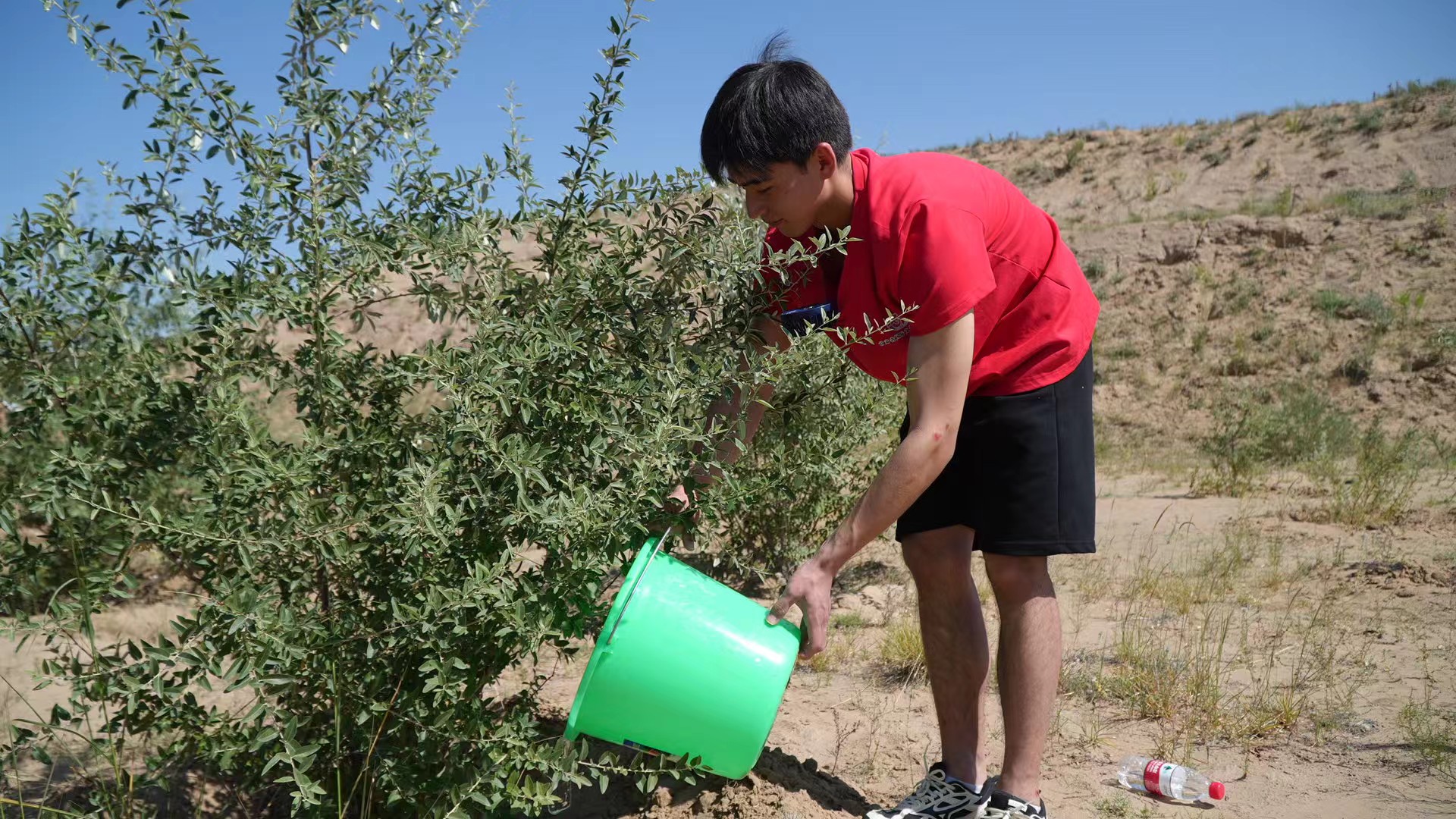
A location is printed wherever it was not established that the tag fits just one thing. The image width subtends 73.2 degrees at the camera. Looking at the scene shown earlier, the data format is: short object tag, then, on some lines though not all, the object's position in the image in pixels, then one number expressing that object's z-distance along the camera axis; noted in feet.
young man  6.26
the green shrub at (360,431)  6.16
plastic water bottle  7.98
